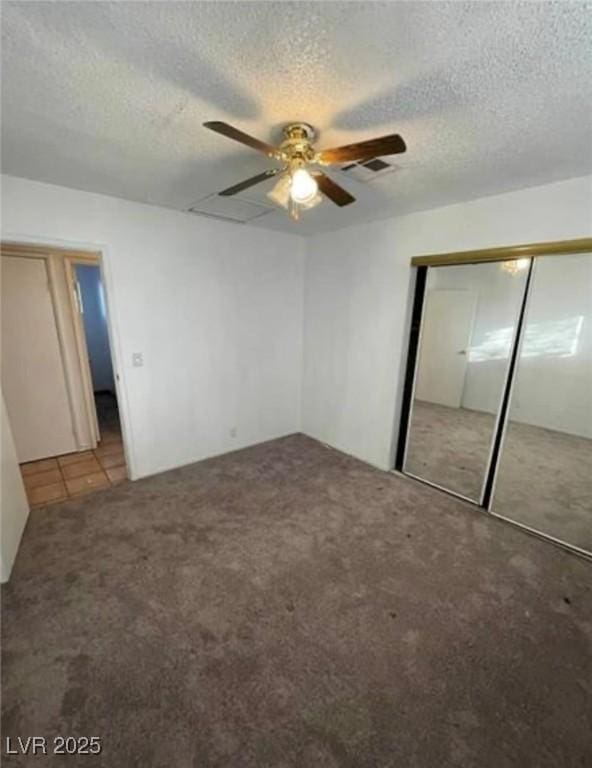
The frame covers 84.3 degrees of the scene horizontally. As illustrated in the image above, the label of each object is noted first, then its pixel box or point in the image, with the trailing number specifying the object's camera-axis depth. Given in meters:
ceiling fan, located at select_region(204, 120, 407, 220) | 1.17
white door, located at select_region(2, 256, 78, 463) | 3.03
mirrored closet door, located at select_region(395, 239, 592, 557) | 2.29
